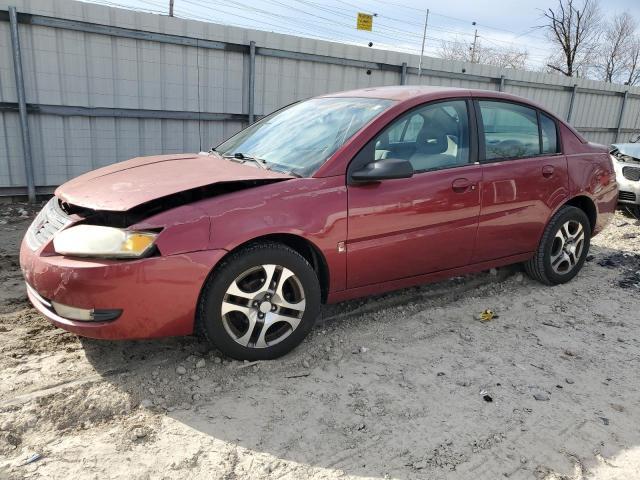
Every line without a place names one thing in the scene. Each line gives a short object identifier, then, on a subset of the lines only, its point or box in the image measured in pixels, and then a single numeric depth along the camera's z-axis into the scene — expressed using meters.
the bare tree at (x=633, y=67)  41.41
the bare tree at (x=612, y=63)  41.12
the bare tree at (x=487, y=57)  45.28
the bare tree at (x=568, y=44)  36.53
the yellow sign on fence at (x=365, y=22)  14.46
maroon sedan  2.75
